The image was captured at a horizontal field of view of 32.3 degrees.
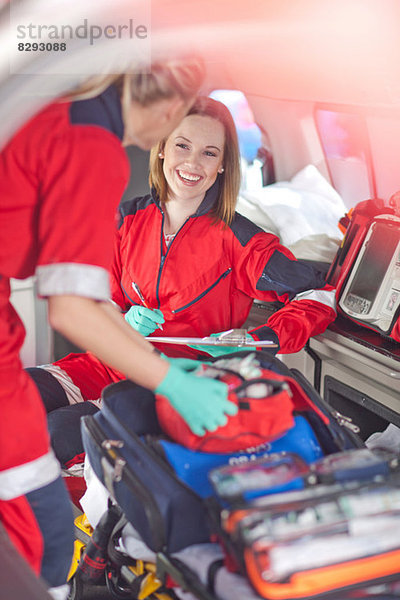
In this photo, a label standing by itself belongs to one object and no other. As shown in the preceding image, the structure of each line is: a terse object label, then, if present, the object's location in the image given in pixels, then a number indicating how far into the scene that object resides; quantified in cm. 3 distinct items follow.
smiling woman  238
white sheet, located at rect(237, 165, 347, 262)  311
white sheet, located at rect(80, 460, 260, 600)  130
